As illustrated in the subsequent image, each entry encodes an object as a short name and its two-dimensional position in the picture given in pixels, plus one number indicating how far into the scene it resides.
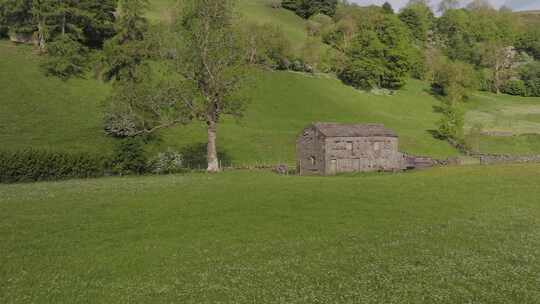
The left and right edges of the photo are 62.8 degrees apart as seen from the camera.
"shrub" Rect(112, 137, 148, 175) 55.75
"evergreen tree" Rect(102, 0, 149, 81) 86.50
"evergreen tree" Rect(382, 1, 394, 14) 183.89
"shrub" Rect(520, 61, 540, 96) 157.75
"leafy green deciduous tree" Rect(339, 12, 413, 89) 131.38
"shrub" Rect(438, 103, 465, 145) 98.25
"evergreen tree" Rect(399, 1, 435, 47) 192.50
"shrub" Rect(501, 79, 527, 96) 158.00
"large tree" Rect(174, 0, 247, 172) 60.12
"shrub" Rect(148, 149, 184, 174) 58.38
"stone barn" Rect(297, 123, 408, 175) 63.47
